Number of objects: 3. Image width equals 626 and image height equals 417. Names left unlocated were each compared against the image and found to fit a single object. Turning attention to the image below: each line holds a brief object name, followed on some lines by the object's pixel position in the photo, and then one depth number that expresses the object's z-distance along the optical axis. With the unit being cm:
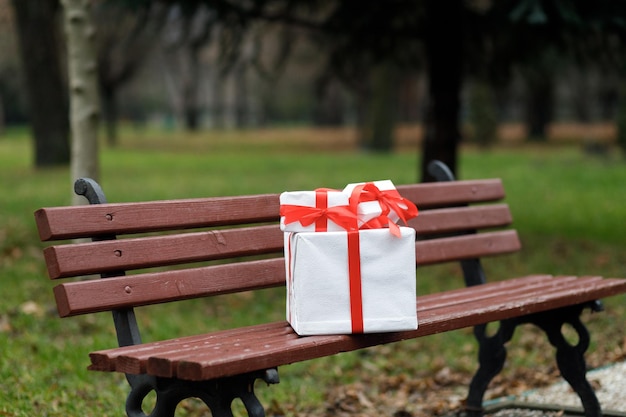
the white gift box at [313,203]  347
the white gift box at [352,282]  343
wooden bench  334
